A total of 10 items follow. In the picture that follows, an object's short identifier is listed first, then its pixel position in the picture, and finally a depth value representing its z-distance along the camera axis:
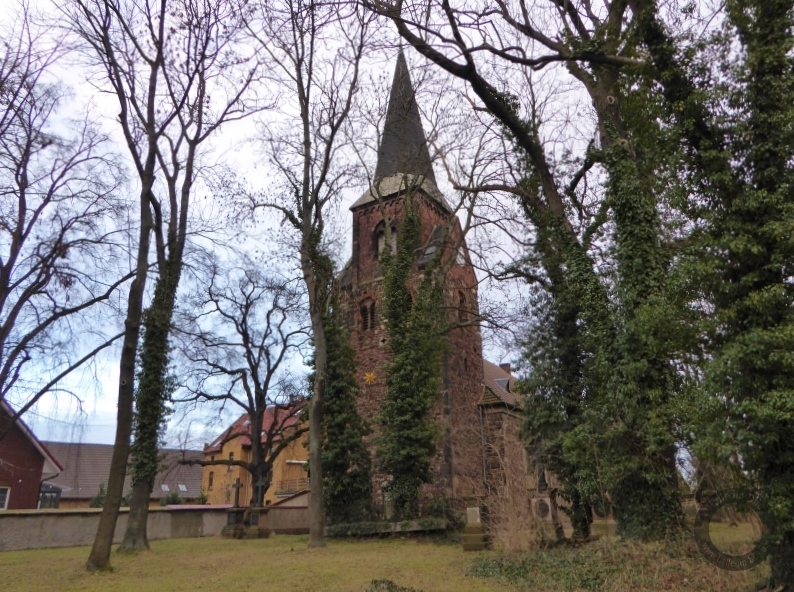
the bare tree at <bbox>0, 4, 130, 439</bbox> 13.45
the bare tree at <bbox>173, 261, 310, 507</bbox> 25.50
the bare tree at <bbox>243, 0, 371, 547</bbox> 17.23
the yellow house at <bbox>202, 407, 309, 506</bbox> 43.50
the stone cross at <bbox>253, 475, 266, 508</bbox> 25.43
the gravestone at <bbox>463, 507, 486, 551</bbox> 13.67
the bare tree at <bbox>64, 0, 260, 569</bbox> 11.55
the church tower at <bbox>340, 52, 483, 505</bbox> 22.36
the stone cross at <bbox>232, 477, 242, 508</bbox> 26.10
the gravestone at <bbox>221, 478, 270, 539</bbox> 21.60
